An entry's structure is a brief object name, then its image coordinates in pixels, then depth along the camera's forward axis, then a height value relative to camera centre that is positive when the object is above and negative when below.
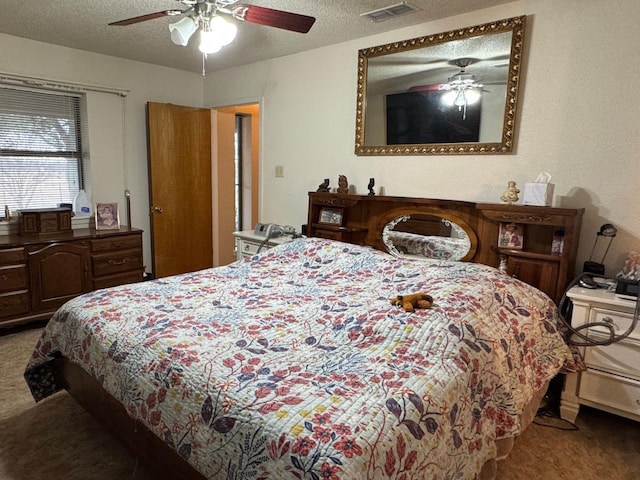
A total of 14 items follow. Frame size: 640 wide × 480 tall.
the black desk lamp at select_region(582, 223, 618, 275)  2.15 -0.34
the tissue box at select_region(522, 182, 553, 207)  2.26 -0.02
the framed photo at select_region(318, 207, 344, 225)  3.17 -0.25
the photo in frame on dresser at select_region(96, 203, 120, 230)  3.75 -0.37
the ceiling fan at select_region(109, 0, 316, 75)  1.94 +0.78
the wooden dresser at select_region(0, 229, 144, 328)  3.04 -0.74
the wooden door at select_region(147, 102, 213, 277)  4.16 -0.09
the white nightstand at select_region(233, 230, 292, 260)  3.45 -0.54
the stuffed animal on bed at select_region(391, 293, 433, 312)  1.79 -0.51
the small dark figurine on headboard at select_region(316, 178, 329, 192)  3.29 -0.03
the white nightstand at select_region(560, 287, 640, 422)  1.98 -0.85
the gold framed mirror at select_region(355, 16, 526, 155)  2.47 +0.62
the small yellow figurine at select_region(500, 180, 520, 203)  2.37 -0.03
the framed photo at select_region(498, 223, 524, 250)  2.44 -0.28
